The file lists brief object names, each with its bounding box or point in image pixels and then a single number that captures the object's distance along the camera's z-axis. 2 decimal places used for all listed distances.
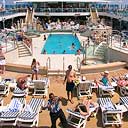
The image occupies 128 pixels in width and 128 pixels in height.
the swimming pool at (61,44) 11.09
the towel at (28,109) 4.03
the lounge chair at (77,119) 3.85
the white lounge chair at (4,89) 5.20
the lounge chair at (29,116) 3.78
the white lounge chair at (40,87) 5.22
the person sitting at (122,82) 5.33
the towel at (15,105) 4.06
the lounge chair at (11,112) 3.79
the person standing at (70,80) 4.71
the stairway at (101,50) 8.83
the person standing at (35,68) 5.92
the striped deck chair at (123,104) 4.27
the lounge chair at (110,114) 3.99
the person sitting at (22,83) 5.13
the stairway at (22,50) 9.10
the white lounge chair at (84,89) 5.14
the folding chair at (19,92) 4.98
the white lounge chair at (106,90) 5.15
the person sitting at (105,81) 5.29
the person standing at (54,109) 3.67
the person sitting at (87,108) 3.91
